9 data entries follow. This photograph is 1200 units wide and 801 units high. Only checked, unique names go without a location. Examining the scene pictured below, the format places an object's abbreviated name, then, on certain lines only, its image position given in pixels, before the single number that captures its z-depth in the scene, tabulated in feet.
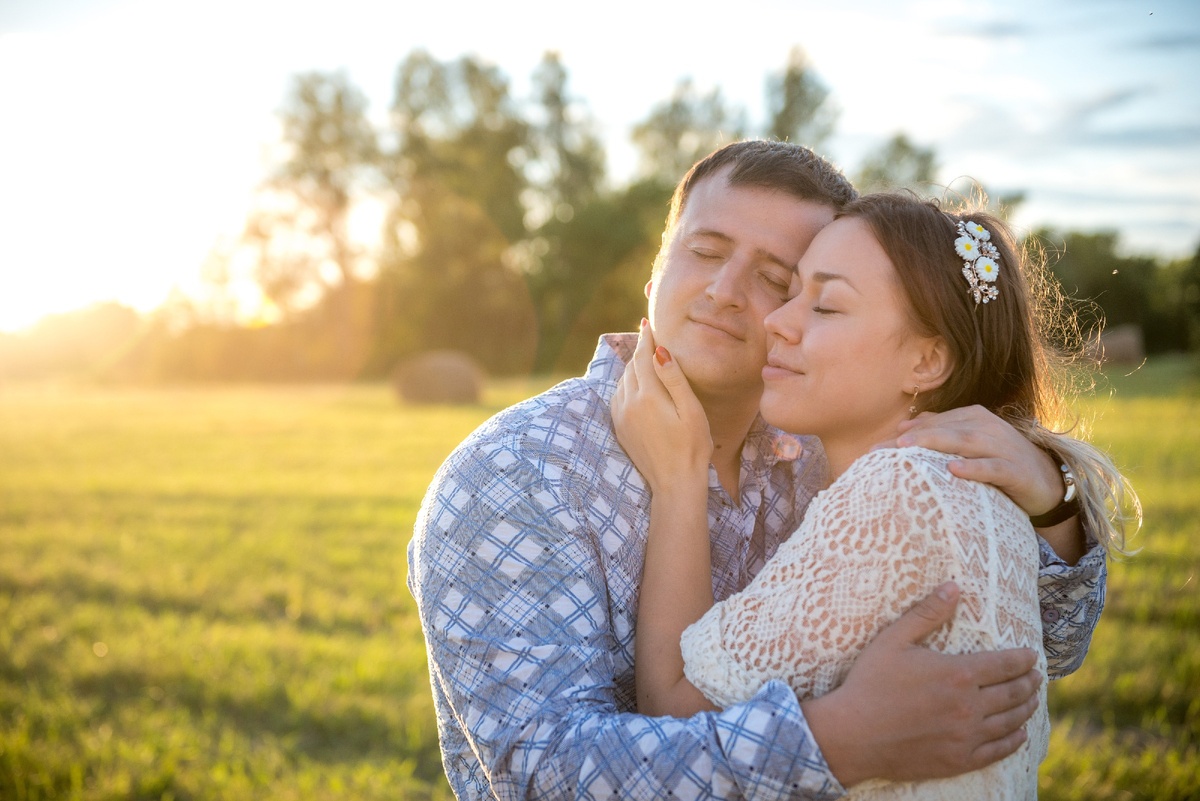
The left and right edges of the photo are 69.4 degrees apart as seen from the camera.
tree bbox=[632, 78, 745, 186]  159.02
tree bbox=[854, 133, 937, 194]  165.58
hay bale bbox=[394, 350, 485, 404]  82.43
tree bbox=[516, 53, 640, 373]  122.21
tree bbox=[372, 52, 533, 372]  134.31
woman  6.04
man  5.77
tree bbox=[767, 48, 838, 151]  149.89
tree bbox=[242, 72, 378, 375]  158.12
